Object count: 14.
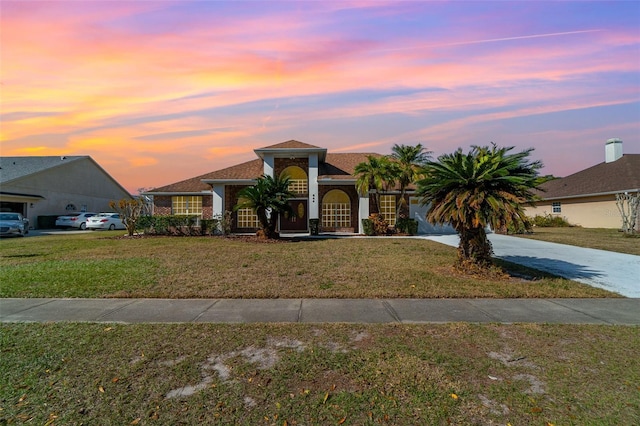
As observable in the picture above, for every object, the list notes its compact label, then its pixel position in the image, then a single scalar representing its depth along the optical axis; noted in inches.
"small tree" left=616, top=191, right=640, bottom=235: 776.3
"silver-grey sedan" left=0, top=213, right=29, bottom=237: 836.0
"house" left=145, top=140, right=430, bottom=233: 893.2
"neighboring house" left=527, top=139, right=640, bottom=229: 1010.1
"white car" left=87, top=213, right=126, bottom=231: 1128.2
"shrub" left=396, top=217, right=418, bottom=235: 852.6
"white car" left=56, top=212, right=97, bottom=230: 1218.0
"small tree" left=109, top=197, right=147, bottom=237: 790.9
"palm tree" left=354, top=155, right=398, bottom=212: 803.4
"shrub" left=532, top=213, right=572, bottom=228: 1167.6
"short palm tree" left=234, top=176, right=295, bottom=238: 672.4
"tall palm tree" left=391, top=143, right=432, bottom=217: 823.7
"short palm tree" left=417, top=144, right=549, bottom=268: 328.5
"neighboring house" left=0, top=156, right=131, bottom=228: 1215.6
